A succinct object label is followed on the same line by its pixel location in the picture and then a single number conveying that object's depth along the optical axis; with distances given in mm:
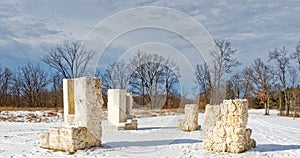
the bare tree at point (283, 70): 34938
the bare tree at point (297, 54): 33594
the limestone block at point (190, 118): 14938
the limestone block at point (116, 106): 16109
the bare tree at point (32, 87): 40888
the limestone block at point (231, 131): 8836
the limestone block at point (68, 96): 11875
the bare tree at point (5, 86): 40353
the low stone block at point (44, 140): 9320
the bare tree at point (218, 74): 30312
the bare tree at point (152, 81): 27953
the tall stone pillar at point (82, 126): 8867
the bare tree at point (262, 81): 34309
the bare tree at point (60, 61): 39719
